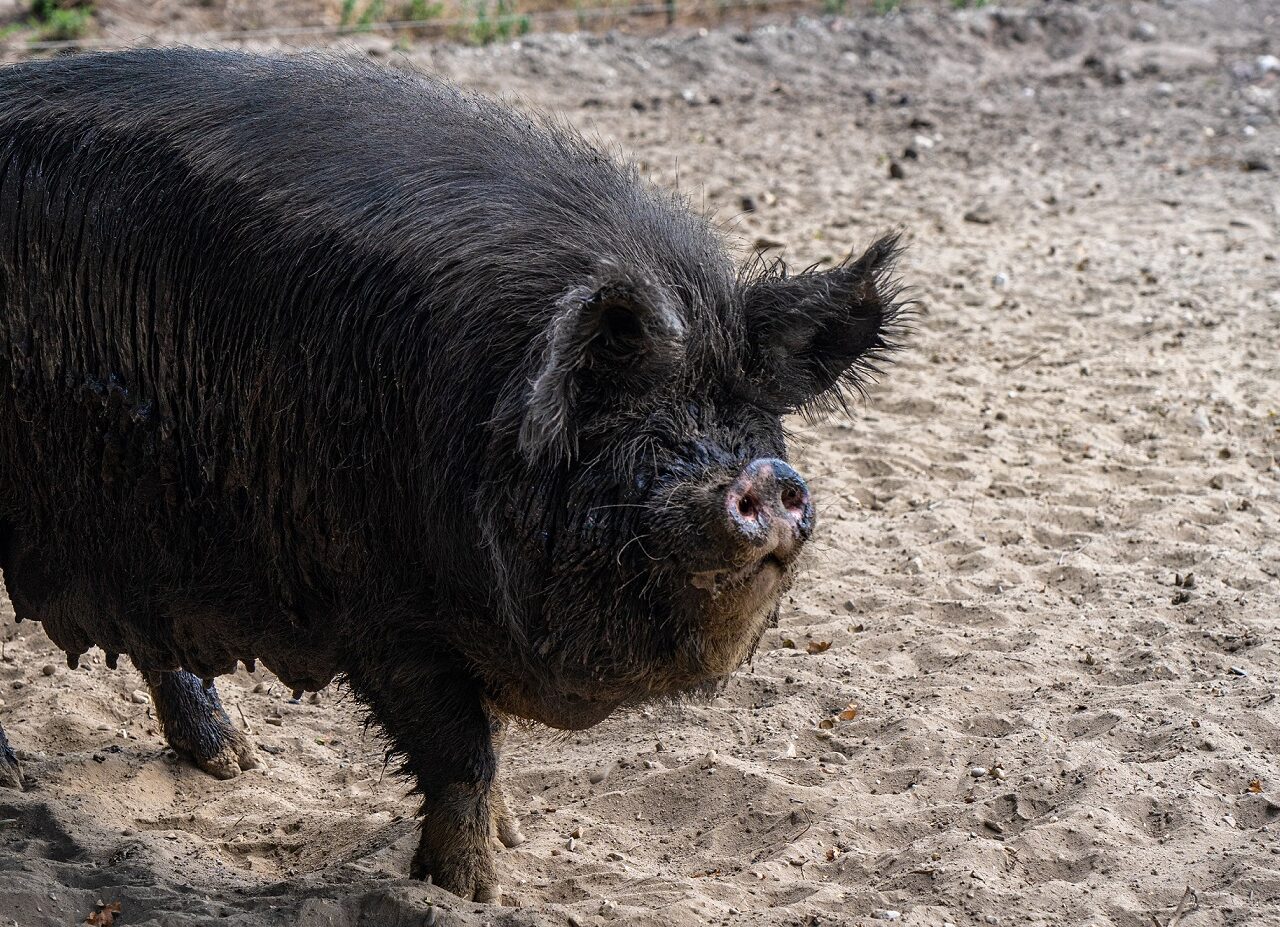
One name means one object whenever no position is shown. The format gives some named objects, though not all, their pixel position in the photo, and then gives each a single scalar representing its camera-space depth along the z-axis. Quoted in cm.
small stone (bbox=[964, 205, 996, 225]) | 1806
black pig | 651
